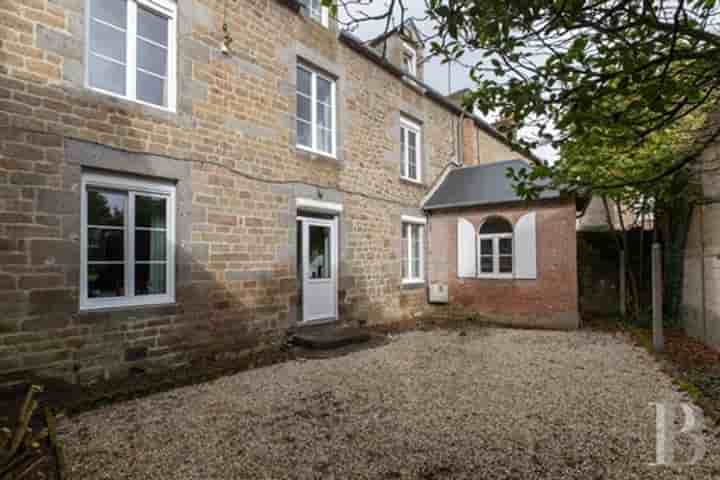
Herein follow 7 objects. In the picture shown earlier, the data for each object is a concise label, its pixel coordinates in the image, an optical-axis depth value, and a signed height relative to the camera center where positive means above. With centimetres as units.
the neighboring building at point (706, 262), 608 -13
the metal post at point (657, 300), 619 -72
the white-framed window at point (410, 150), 1046 +284
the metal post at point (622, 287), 948 -80
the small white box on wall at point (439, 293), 1010 -97
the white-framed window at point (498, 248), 886 +14
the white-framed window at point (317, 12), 772 +475
